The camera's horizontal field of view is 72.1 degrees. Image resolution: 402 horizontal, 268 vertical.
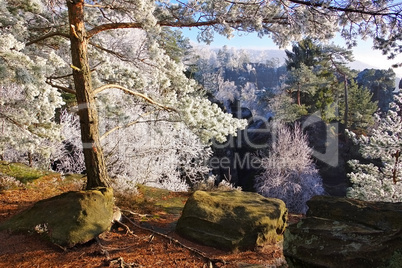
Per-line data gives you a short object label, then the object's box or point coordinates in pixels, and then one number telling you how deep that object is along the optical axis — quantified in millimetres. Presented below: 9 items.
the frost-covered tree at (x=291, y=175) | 22266
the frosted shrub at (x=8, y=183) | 6620
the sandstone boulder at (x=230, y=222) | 4840
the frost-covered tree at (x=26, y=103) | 4043
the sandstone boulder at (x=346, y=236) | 2576
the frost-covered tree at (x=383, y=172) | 9781
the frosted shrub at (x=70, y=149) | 13426
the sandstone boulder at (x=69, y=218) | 4059
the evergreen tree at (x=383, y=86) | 43875
